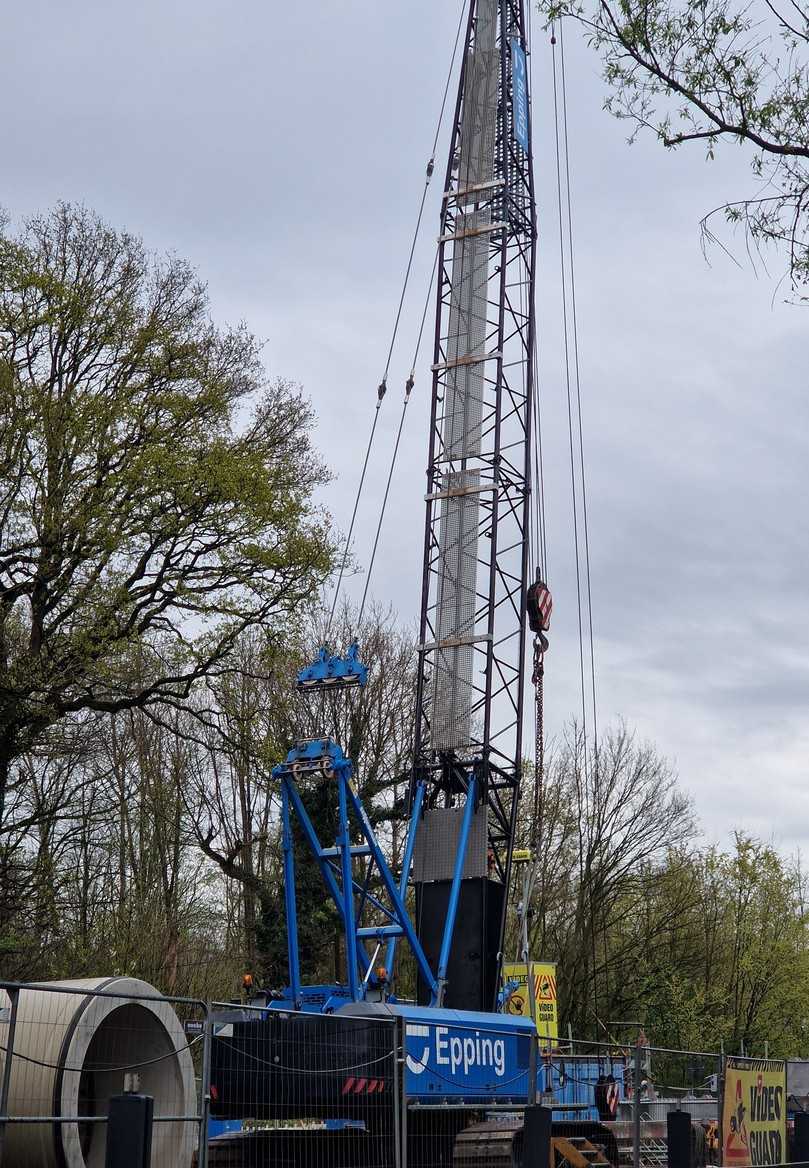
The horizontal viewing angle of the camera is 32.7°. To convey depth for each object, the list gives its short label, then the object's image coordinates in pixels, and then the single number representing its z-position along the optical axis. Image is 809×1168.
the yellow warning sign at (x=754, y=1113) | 15.23
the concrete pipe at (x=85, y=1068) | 11.45
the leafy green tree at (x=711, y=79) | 12.28
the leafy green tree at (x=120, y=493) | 24.97
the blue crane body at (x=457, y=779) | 13.54
